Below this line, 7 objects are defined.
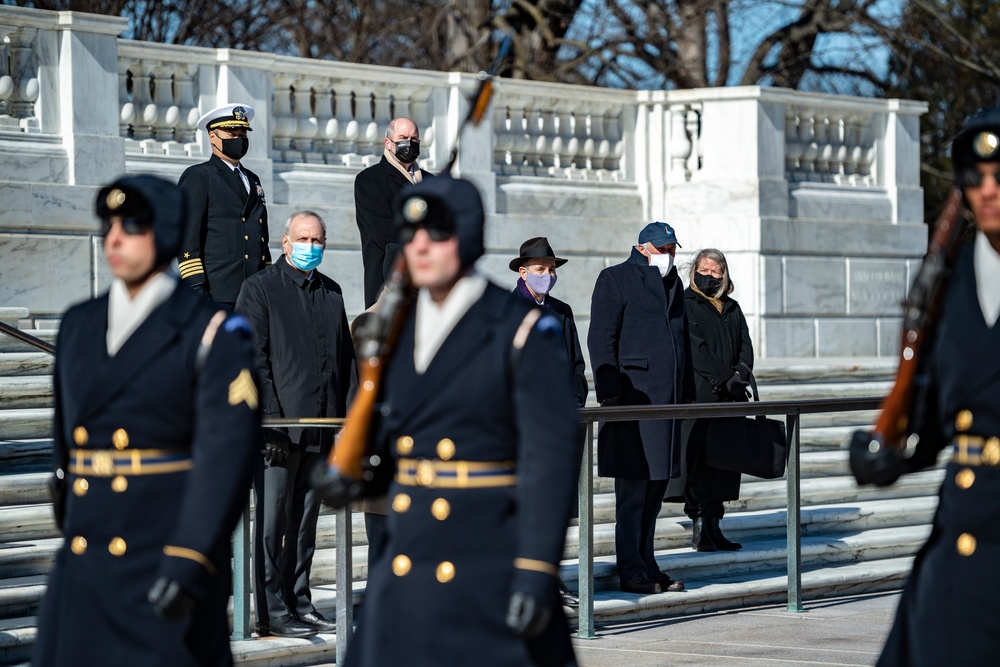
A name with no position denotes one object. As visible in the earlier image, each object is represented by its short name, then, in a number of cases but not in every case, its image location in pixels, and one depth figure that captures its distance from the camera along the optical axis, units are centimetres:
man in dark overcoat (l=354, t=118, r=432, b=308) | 2087
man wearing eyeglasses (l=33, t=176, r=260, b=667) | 985
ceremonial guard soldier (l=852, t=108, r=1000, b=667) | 961
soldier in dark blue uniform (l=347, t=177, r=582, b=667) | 945
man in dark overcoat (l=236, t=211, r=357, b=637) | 1758
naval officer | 1933
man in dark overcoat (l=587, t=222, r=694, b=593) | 2067
